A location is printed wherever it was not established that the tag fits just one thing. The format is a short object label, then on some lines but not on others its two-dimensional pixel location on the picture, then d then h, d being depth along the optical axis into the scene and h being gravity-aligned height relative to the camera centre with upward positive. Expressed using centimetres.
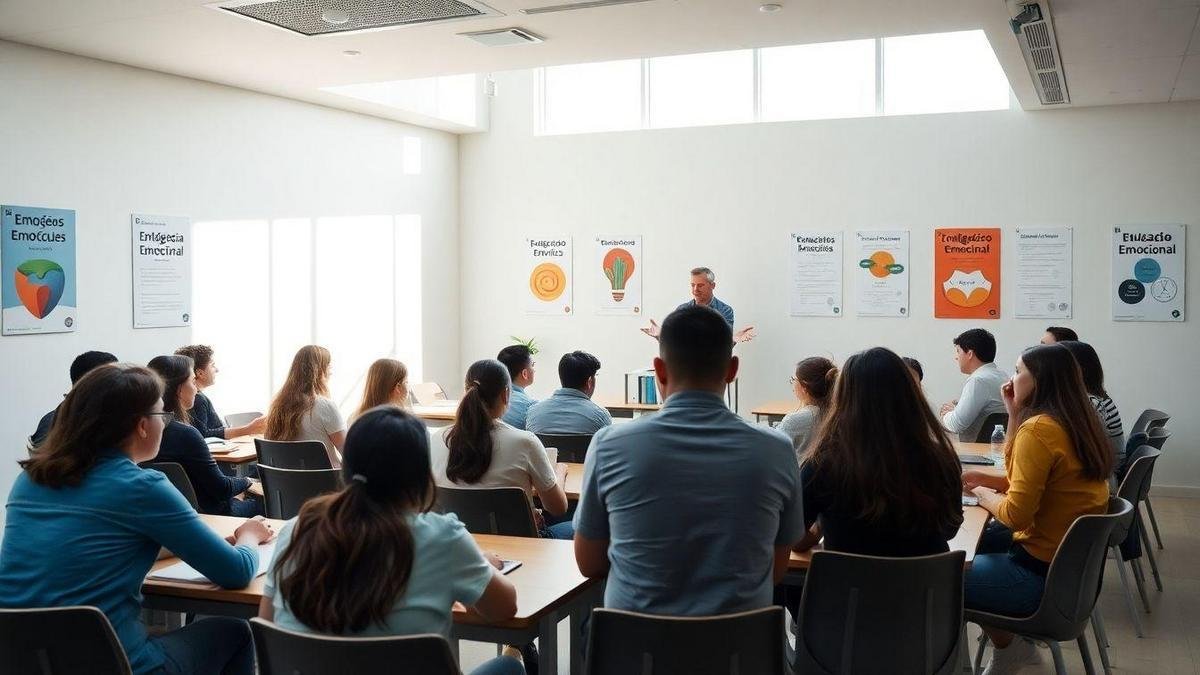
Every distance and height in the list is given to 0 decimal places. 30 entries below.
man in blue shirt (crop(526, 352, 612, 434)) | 488 -55
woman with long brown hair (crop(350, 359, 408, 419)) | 486 -44
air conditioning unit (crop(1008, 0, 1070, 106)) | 510 +136
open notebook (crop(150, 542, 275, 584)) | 281 -77
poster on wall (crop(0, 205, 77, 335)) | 578 +10
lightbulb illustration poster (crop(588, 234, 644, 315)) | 929 +13
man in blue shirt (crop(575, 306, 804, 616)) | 226 -45
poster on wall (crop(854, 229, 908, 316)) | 847 +14
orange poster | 825 +14
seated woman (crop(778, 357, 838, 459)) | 397 -41
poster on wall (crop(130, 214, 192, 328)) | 663 +11
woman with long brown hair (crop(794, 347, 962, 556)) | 274 -46
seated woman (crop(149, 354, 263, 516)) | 404 -69
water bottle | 481 -72
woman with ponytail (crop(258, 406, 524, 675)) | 203 -52
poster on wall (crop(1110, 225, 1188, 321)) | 779 +14
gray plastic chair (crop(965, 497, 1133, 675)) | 308 -90
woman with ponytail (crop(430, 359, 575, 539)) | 376 -59
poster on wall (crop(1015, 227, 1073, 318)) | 807 +14
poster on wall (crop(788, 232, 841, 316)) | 864 +14
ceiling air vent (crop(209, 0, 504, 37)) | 514 +139
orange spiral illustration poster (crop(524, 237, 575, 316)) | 955 +12
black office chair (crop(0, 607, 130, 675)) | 229 -79
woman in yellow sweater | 327 -60
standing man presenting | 814 +0
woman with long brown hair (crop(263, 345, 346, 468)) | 505 -58
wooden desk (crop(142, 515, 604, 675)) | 249 -79
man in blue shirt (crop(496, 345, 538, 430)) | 512 -45
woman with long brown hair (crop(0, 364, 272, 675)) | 246 -54
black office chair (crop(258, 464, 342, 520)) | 410 -78
